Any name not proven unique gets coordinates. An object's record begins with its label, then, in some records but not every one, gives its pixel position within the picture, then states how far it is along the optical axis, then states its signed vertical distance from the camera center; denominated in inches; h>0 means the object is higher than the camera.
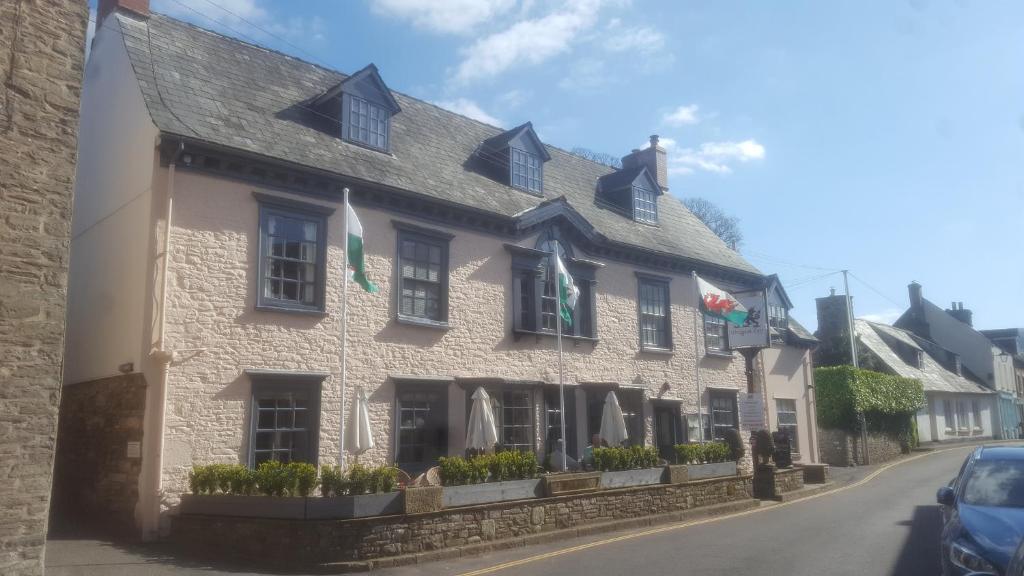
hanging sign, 911.7 +105.2
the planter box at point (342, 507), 447.8 -49.7
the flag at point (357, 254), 556.4 +115.4
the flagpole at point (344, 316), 557.6 +73.8
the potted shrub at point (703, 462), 695.1 -42.0
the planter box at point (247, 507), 450.4 -51.2
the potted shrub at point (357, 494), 449.1 -43.6
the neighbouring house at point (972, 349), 2114.9 +182.6
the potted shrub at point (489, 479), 511.2 -41.5
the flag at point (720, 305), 848.3 +120.0
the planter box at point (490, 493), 501.7 -48.9
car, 294.4 -39.0
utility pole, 1270.9 +119.5
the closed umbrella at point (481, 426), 637.9 -6.0
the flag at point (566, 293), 739.4 +115.9
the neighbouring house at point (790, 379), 1075.9 +53.3
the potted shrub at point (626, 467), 635.5 -40.8
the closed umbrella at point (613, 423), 747.4 -4.7
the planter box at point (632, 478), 627.8 -48.5
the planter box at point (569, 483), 566.6 -47.6
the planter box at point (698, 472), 685.9 -49.1
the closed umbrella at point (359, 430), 550.0 -7.6
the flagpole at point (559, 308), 698.2 +101.2
